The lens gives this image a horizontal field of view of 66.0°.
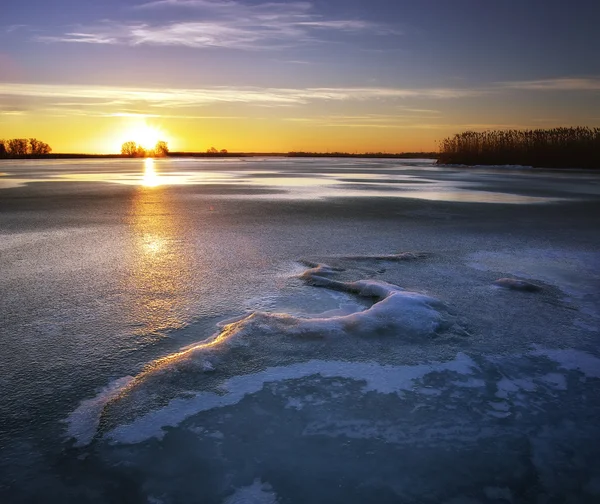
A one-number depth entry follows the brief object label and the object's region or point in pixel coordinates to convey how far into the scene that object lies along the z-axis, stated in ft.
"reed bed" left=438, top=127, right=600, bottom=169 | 142.51
